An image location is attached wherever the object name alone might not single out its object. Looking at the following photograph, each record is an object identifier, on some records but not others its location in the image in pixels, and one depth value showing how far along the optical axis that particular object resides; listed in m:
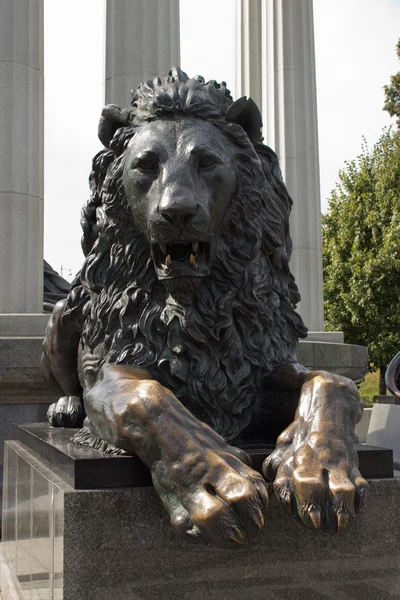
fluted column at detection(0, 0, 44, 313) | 9.52
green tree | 29.05
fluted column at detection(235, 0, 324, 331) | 14.37
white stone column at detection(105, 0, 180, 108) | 10.48
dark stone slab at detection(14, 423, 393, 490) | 2.78
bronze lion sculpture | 2.83
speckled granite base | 2.68
